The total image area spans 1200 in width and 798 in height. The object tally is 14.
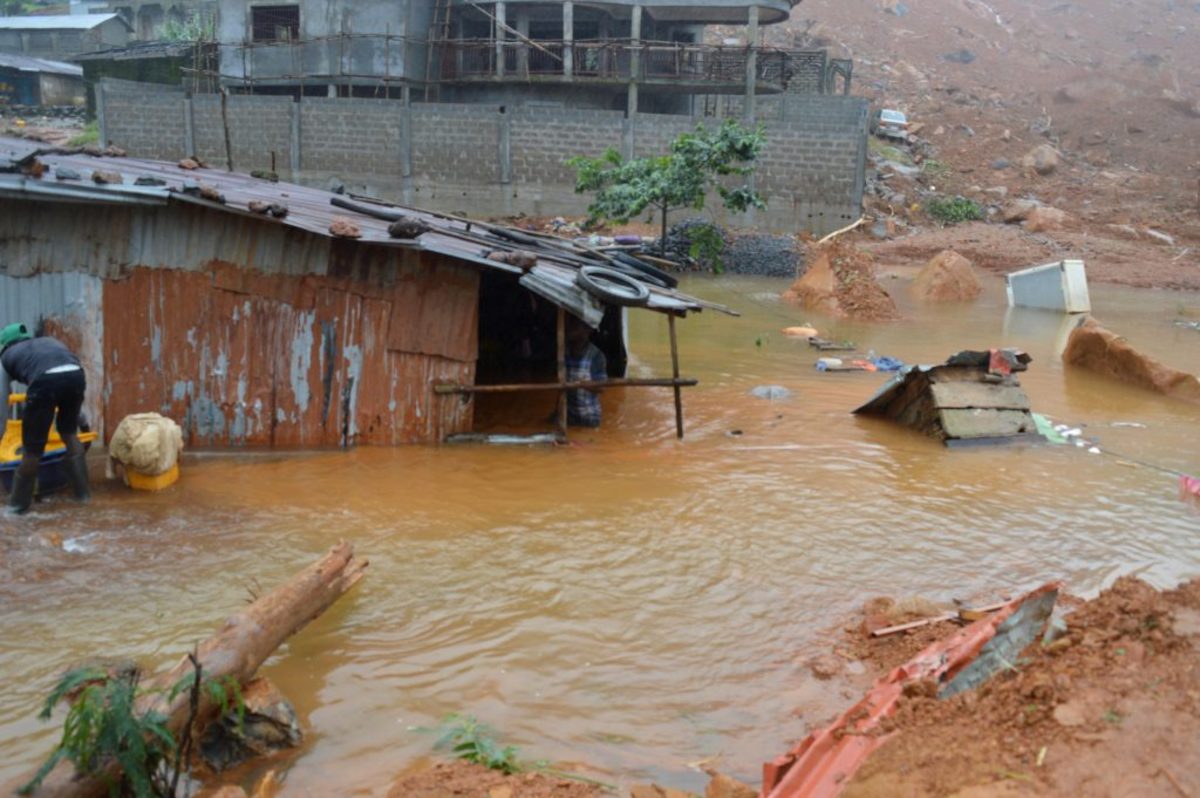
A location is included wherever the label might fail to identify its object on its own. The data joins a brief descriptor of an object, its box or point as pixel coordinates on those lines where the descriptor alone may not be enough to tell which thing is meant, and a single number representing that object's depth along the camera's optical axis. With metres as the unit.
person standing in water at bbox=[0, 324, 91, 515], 7.27
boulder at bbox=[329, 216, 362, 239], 8.29
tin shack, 8.81
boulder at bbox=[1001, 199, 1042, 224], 29.61
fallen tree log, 3.95
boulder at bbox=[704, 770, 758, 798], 4.36
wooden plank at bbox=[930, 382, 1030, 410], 10.52
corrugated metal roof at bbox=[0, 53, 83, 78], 37.66
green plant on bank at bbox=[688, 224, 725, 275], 22.14
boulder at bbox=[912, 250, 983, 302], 21.02
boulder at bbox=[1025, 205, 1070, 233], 28.34
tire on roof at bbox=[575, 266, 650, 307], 8.58
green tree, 19.20
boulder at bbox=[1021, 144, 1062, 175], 34.84
